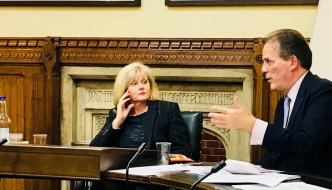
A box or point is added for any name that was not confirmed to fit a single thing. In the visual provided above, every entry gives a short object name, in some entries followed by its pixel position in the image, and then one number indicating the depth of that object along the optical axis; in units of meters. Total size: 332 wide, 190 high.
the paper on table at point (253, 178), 2.77
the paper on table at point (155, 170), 3.04
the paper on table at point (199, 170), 3.01
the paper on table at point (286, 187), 2.71
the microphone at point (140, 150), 3.09
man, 3.13
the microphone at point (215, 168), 2.74
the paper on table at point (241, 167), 2.94
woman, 3.93
